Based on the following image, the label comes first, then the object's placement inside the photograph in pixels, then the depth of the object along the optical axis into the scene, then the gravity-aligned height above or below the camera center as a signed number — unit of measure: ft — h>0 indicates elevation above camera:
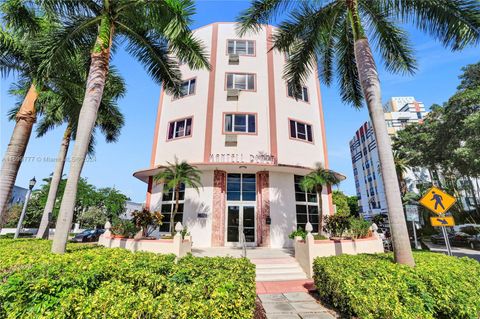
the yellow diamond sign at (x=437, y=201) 24.18 +3.05
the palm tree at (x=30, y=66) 24.27 +17.74
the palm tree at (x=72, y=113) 38.63 +22.64
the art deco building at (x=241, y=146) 47.09 +17.90
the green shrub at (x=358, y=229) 38.32 +0.09
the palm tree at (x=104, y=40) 21.64 +21.63
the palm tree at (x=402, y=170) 86.94 +22.21
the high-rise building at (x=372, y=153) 160.56 +56.50
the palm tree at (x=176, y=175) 40.09 +8.97
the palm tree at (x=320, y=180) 42.06 +8.73
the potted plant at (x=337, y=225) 38.42 +0.70
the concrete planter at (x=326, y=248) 31.30 -2.62
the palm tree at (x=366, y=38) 21.74 +22.74
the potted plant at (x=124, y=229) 40.04 -0.25
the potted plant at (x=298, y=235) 36.76 -0.96
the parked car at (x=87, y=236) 75.25 -2.85
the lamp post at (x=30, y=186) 49.16 +8.41
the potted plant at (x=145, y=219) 39.40 +1.48
